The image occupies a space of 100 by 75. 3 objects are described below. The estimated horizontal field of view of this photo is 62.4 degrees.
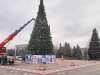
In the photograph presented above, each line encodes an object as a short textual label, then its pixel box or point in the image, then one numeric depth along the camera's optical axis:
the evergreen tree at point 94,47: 23.12
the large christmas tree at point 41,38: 21.23
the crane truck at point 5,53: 12.94
